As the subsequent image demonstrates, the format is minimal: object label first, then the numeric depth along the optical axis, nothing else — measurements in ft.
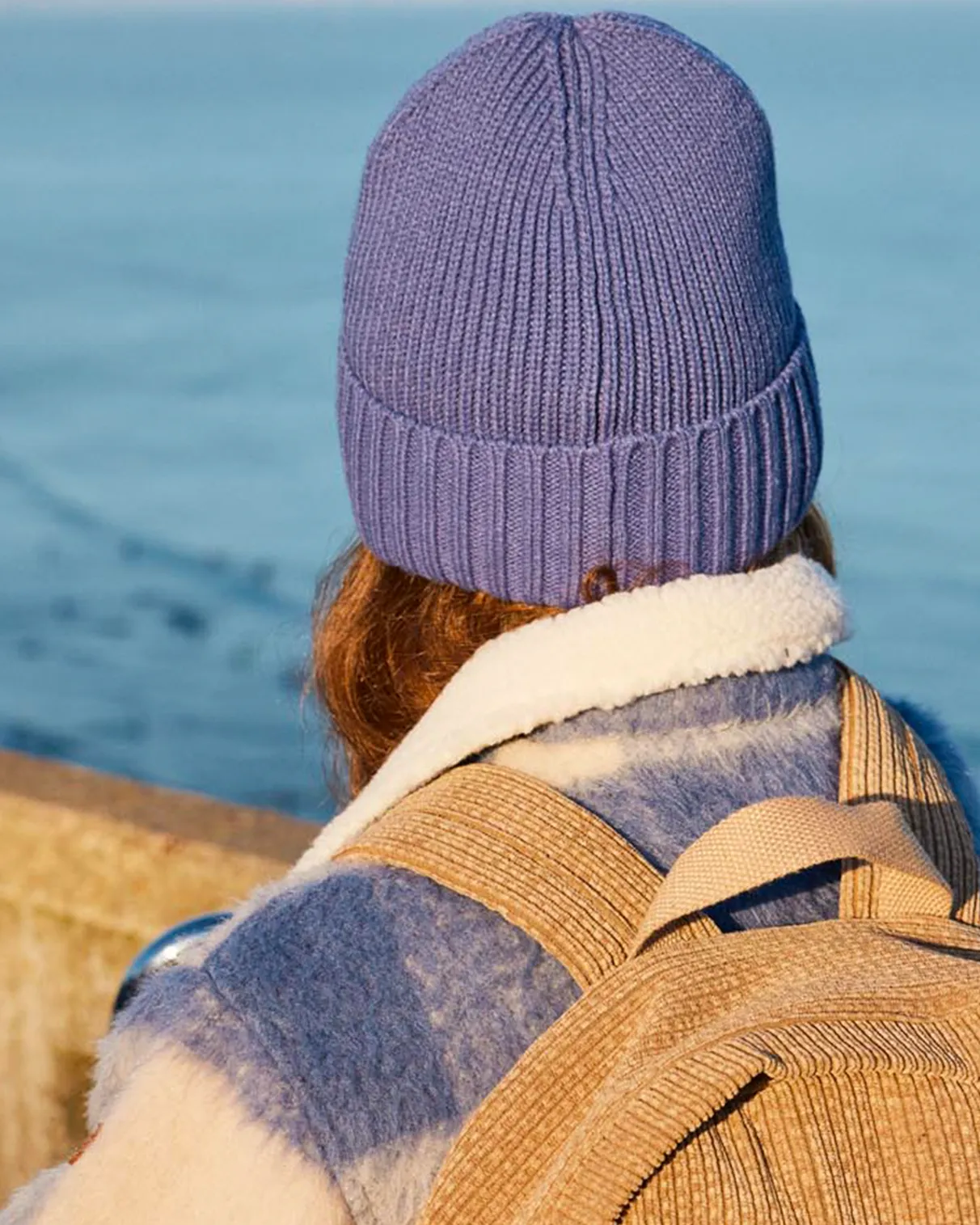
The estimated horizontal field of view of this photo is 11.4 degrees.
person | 5.94
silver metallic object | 7.55
